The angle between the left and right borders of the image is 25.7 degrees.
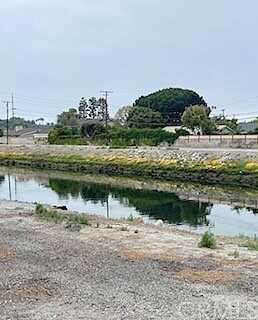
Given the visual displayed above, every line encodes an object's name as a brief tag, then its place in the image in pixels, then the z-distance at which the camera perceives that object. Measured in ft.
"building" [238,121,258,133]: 312.89
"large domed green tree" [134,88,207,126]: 326.65
